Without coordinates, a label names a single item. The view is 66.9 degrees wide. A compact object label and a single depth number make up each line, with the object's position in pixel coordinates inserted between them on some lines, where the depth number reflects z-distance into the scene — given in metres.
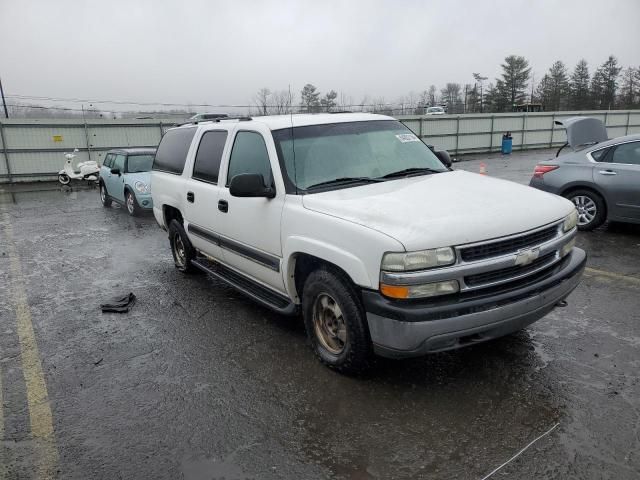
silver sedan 7.20
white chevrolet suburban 3.00
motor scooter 16.59
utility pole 34.44
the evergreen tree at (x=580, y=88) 62.59
